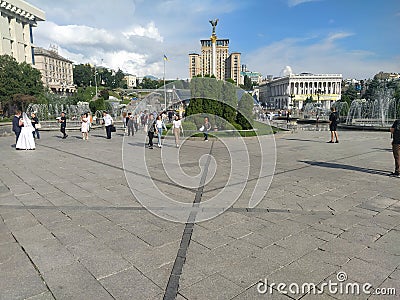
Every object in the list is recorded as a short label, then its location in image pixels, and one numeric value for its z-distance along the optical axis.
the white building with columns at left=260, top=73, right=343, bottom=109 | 115.56
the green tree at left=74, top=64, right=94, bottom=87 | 137.25
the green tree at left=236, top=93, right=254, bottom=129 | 19.72
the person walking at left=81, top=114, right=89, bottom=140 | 17.56
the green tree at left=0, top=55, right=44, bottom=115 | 48.09
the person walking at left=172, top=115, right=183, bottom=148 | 13.47
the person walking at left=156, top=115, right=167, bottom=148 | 13.62
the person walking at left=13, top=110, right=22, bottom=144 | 13.09
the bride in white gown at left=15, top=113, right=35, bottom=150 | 12.94
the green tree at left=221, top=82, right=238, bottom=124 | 19.22
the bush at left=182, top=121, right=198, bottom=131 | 18.44
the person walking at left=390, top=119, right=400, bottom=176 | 7.45
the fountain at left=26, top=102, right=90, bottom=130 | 34.67
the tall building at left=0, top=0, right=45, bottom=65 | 64.56
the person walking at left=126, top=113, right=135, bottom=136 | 19.12
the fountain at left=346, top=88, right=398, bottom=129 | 31.27
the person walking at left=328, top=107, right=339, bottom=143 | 15.42
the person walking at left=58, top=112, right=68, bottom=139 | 18.34
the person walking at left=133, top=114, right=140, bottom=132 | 23.64
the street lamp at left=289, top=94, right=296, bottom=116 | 111.81
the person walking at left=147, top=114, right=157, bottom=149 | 13.18
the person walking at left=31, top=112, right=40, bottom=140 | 16.42
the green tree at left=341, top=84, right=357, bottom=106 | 82.19
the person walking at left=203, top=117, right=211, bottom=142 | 16.00
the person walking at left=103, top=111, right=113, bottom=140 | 17.62
